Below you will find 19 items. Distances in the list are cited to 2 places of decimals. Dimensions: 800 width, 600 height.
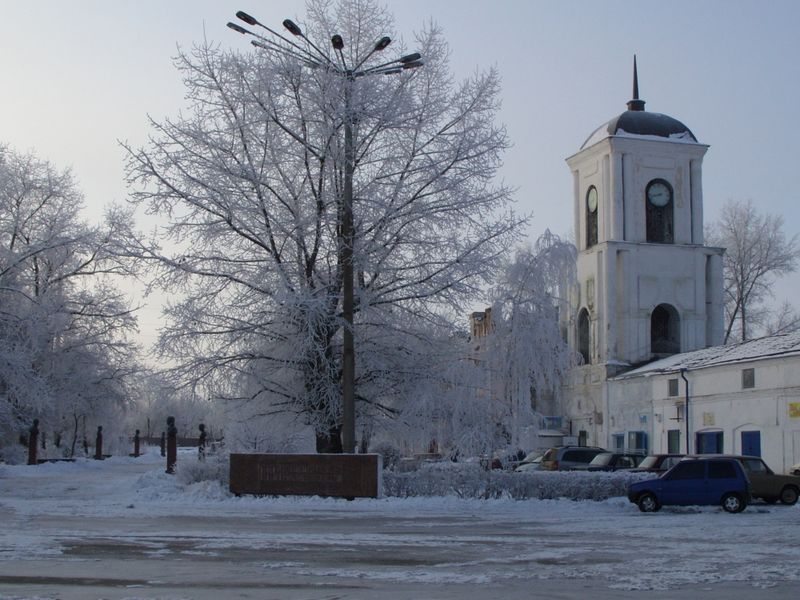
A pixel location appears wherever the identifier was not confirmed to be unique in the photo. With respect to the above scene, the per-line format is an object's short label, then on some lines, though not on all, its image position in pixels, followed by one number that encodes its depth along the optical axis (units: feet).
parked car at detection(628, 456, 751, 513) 88.12
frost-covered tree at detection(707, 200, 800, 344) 228.43
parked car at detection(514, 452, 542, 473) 130.62
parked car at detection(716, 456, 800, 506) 97.25
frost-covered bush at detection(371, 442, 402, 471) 108.99
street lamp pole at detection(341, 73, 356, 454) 87.25
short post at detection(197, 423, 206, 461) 110.42
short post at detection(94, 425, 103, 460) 201.78
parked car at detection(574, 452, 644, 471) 118.42
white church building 191.83
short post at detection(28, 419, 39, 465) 159.53
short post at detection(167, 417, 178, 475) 126.26
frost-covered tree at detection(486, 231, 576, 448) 103.50
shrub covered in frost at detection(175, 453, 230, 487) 98.63
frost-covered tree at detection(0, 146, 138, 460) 145.48
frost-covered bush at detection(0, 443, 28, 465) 172.04
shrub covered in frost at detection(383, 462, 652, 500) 93.20
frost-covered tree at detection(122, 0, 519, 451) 94.79
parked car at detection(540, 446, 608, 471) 127.44
